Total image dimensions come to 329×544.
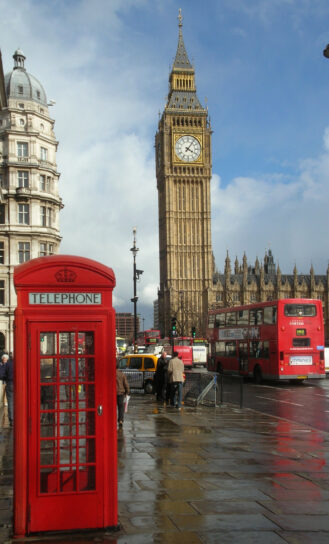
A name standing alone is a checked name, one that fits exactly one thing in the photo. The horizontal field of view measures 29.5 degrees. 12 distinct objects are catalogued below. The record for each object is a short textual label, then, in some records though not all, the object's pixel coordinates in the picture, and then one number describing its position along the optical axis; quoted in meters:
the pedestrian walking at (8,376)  13.86
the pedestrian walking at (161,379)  19.36
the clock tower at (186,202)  106.38
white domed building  43.91
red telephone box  5.77
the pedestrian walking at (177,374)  16.86
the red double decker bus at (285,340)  27.23
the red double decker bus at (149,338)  69.65
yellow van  23.84
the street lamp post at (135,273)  36.25
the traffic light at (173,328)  37.53
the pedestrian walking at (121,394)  13.31
